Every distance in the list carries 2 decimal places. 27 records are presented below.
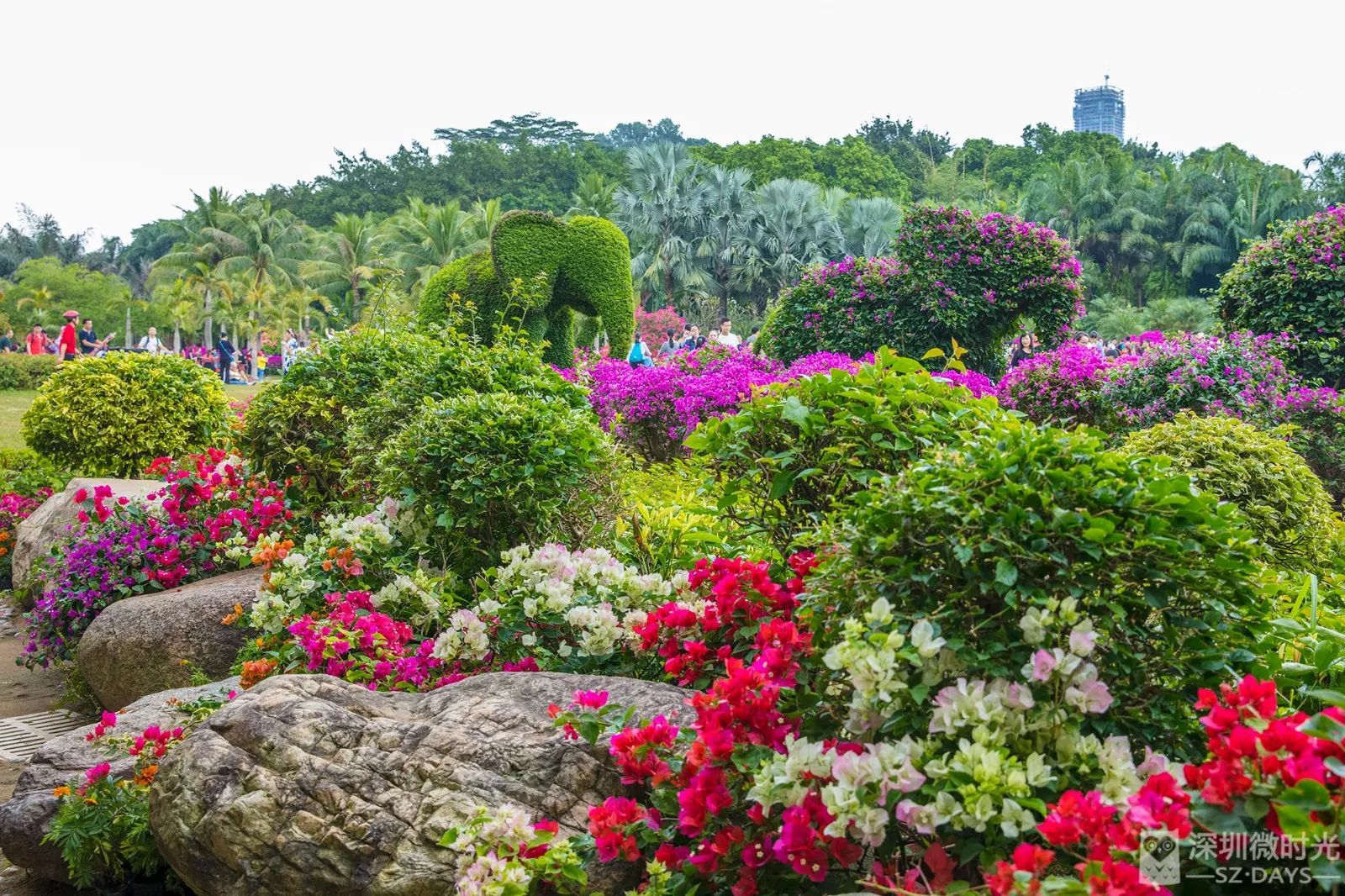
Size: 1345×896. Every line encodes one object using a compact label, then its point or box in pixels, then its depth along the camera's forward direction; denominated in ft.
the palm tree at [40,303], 163.94
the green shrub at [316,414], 21.39
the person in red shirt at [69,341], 59.77
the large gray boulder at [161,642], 16.02
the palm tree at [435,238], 138.62
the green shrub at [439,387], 18.97
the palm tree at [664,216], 145.28
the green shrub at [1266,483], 16.14
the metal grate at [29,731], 16.19
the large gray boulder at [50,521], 23.97
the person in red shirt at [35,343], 95.73
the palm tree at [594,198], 152.87
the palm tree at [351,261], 154.61
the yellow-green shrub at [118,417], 31.58
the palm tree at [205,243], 174.50
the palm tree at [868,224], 144.15
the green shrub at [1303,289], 29.35
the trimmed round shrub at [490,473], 15.26
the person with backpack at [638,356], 51.25
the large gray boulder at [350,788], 9.20
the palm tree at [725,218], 145.69
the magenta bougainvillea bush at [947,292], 41.29
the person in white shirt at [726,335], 60.13
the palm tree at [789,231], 143.13
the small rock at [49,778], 11.64
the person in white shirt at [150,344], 65.03
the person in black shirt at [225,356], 96.48
